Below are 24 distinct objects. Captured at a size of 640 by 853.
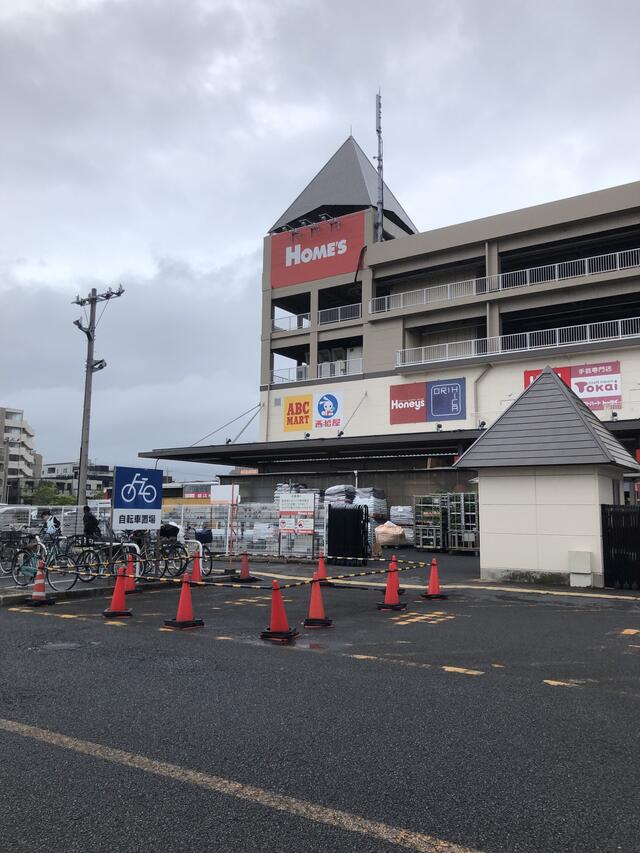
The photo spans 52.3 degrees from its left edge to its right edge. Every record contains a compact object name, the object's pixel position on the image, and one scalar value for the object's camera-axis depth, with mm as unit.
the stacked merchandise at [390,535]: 28609
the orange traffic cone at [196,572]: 14821
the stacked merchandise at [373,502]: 30219
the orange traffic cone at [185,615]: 9906
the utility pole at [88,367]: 28453
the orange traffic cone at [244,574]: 16594
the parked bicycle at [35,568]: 13961
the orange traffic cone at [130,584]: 14328
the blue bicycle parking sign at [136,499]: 15141
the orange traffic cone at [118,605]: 10984
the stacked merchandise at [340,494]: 28609
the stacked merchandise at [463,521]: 26047
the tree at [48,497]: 100438
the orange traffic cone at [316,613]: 10211
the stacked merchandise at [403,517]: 30141
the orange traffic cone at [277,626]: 8945
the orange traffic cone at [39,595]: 12375
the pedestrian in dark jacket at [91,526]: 18312
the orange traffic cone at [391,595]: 11953
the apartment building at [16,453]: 104688
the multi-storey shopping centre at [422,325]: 37031
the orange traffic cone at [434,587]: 13367
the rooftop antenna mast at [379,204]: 46375
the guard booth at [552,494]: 15453
